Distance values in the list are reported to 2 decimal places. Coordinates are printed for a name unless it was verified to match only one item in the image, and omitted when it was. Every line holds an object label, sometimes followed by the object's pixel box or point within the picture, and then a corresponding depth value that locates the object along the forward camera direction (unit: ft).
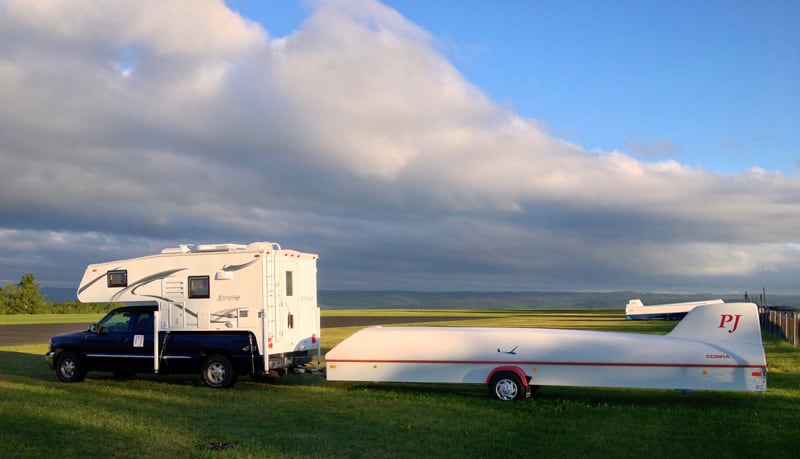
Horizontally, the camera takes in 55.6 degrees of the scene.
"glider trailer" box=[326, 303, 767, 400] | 46.03
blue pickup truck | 55.36
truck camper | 55.62
